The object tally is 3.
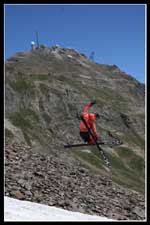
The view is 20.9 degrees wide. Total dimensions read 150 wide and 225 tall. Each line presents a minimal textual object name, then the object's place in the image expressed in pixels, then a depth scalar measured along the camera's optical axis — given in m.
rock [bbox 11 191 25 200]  22.74
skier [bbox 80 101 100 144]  18.39
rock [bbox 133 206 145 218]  28.78
